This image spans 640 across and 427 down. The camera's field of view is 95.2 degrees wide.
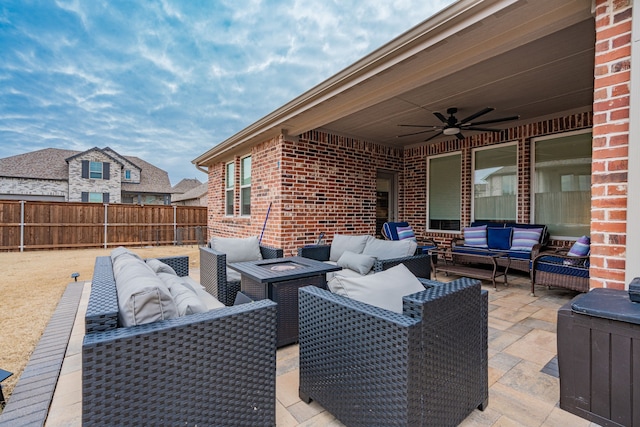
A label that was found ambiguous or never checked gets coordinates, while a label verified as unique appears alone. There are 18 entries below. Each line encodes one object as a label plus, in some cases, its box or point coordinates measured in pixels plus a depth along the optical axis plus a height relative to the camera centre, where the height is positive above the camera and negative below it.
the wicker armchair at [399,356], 1.20 -0.67
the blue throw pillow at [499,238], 5.05 -0.45
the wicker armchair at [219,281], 3.13 -0.76
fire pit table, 2.35 -0.62
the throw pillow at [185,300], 1.37 -0.45
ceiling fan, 4.43 +1.34
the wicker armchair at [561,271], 3.54 -0.74
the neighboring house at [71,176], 15.12 +1.97
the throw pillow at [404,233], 5.65 -0.40
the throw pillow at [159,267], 2.41 -0.46
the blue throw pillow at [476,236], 5.31 -0.44
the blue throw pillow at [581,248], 3.66 -0.44
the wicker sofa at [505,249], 4.34 -0.62
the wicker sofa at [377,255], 3.26 -0.54
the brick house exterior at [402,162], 1.75 +0.75
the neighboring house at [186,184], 27.13 +2.68
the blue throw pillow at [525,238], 4.70 -0.42
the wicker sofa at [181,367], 1.02 -0.61
